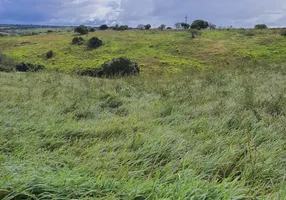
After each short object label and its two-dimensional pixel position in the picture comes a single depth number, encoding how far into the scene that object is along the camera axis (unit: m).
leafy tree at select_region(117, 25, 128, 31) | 74.31
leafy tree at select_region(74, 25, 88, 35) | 60.94
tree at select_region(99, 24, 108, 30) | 79.12
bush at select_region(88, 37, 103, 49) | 46.06
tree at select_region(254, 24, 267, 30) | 64.69
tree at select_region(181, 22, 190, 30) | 78.64
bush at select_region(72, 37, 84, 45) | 48.60
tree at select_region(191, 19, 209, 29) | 75.06
